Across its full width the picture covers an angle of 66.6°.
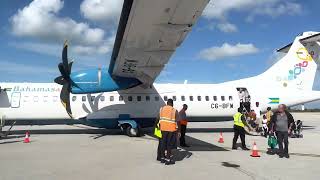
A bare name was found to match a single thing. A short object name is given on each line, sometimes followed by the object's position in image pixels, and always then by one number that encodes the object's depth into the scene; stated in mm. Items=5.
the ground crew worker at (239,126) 8555
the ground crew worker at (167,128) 6694
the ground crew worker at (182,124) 9232
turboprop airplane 9572
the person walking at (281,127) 7464
